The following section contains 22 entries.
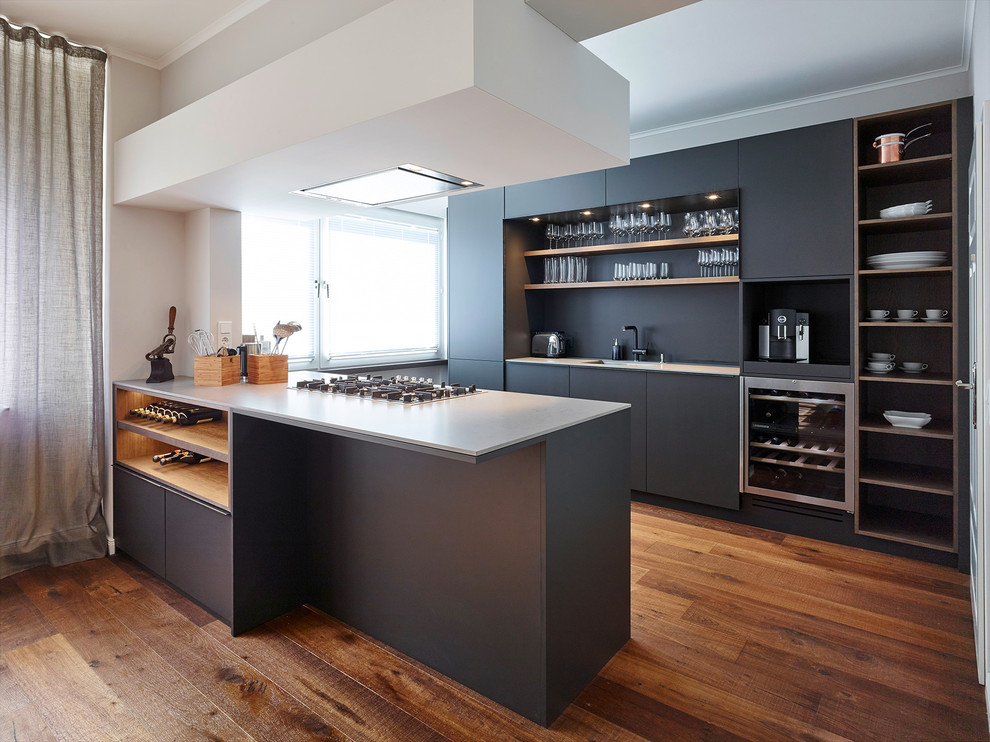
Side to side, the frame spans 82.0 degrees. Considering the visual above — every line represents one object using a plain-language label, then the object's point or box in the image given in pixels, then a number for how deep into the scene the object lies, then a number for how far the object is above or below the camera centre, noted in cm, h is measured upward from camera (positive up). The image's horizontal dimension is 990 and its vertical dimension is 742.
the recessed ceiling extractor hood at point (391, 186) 248 +84
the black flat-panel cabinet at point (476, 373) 470 -7
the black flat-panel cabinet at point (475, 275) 464 +75
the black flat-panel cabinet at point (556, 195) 412 +128
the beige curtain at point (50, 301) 279 +34
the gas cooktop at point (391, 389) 242 -11
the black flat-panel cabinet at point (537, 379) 429 -12
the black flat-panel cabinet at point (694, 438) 356 -49
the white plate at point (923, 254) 297 +57
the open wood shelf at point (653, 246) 371 +84
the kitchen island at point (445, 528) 179 -61
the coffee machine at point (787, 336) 345 +16
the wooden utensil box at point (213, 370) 292 -2
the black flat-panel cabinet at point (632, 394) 390 -21
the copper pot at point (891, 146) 307 +117
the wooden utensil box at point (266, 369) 306 -2
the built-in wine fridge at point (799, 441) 323 -47
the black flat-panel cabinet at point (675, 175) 357 +125
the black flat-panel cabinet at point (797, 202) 319 +94
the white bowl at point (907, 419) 309 -31
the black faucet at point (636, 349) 434 +11
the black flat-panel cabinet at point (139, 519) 274 -78
